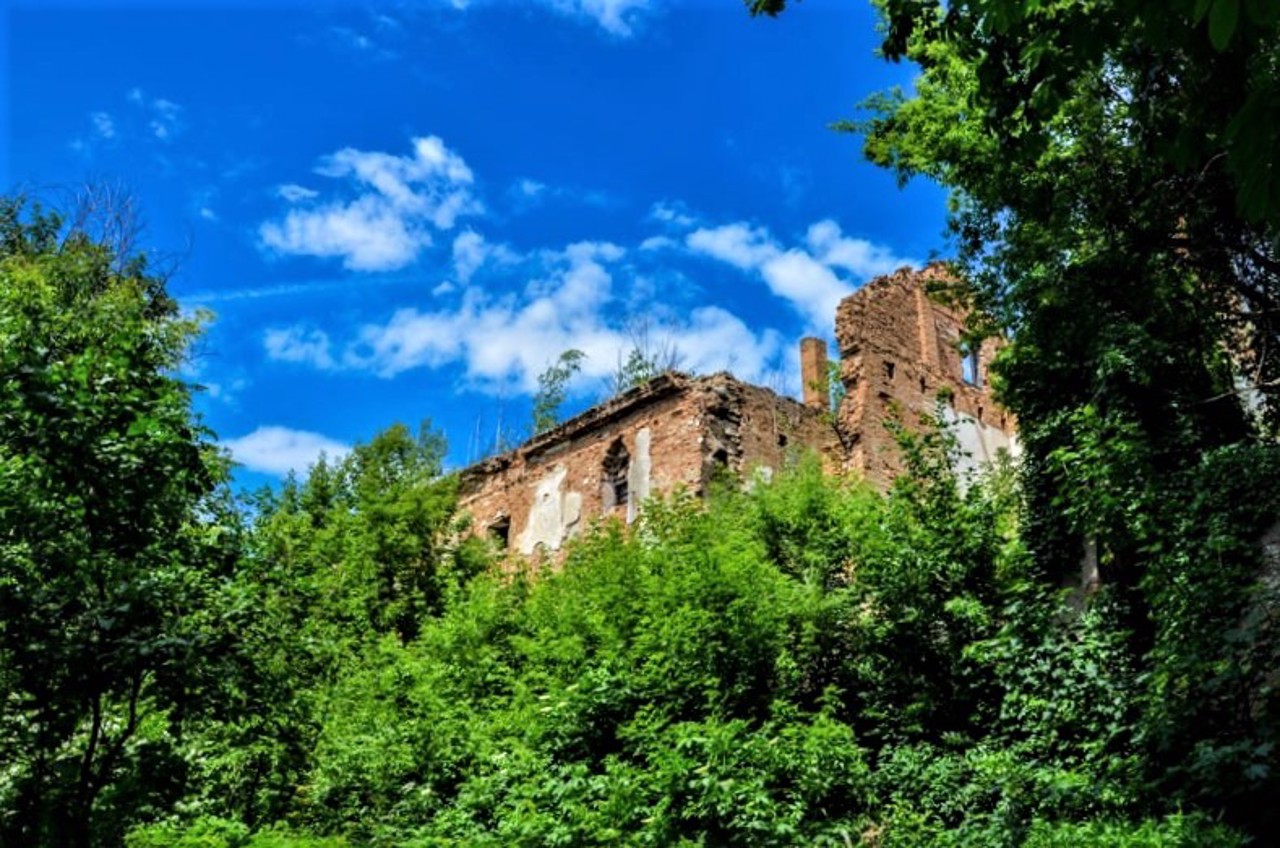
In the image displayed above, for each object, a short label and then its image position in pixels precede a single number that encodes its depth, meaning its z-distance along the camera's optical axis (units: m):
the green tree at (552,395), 36.38
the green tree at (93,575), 6.80
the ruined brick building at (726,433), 19.48
